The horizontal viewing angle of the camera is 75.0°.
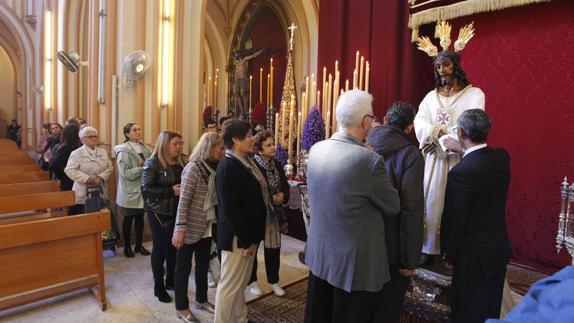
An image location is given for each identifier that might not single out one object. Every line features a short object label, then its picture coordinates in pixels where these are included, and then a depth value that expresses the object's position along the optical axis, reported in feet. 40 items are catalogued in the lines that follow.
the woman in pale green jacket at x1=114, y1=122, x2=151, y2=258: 13.76
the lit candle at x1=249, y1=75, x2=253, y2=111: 33.55
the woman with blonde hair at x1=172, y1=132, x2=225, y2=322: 8.82
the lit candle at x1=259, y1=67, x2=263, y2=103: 30.99
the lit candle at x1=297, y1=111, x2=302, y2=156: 15.26
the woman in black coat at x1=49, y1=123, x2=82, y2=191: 15.02
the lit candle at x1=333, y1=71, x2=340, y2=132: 14.60
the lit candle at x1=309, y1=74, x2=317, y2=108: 16.99
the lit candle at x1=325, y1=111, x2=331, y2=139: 14.30
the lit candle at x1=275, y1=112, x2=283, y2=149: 15.61
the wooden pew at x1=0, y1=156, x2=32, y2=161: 24.99
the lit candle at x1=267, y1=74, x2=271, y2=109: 31.31
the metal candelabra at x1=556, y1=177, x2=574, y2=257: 9.59
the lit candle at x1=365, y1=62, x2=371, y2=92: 14.61
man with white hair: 5.42
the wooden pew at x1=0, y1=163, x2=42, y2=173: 20.33
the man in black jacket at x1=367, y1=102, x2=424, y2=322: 6.11
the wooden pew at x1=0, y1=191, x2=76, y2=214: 11.19
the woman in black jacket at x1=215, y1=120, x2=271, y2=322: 7.48
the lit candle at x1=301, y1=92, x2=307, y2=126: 15.86
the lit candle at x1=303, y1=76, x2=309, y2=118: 15.83
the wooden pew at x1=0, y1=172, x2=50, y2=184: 17.92
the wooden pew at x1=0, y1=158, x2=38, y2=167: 24.27
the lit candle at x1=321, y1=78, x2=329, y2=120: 15.67
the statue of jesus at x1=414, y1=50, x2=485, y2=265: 8.80
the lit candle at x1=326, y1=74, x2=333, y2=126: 14.69
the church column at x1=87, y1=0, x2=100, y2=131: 17.19
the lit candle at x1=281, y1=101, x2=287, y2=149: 15.85
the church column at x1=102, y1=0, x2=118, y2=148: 15.89
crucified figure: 33.40
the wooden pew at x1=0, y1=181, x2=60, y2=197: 13.56
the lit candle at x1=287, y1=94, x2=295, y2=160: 15.28
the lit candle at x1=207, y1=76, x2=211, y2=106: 32.13
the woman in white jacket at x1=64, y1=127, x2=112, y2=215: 13.73
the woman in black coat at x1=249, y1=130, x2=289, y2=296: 10.69
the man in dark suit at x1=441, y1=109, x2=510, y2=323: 6.63
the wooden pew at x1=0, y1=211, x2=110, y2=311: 8.54
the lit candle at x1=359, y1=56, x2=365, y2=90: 14.83
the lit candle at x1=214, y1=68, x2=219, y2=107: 34.43
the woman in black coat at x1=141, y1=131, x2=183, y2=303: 10.02
